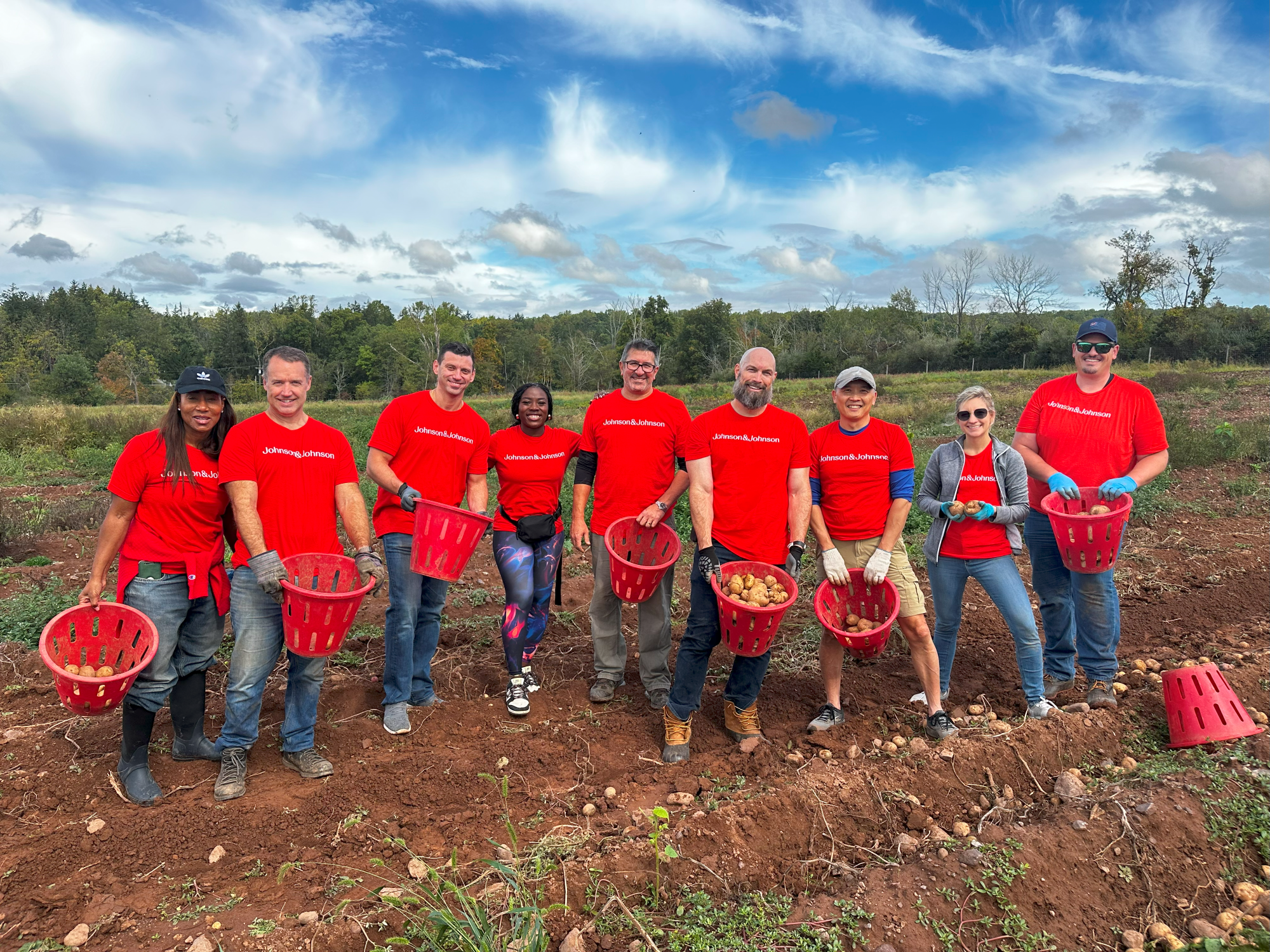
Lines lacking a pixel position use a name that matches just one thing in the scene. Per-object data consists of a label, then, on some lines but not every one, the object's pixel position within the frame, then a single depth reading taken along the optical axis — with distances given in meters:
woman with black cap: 3.28
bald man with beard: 3.69
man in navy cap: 4.07
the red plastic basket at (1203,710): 3.57
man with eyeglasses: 4.13
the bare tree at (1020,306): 56.88
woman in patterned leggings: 4.24
